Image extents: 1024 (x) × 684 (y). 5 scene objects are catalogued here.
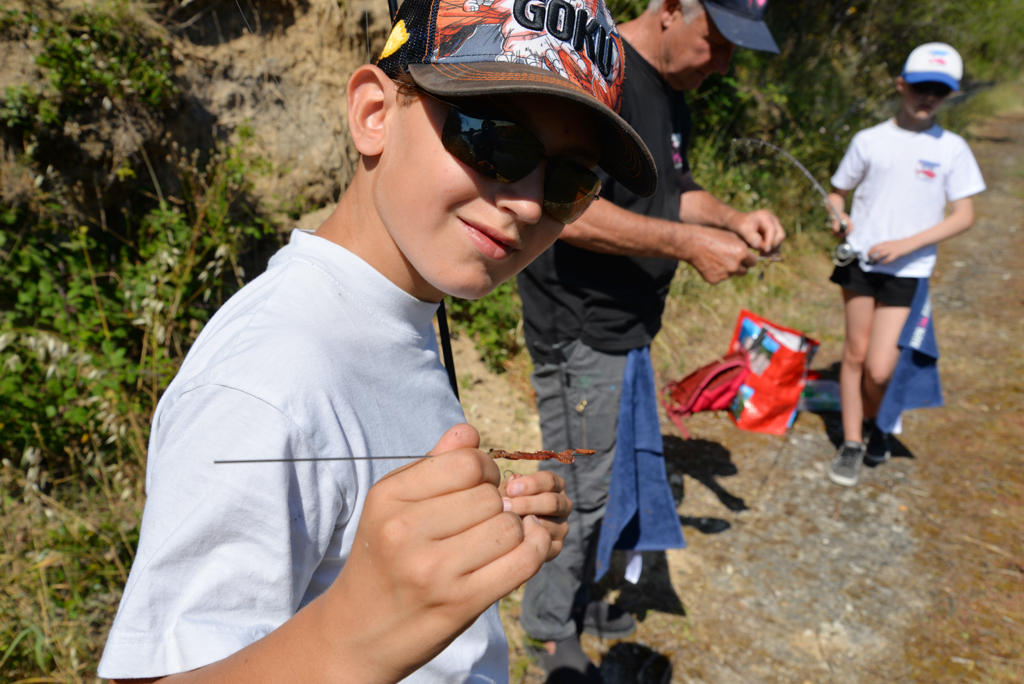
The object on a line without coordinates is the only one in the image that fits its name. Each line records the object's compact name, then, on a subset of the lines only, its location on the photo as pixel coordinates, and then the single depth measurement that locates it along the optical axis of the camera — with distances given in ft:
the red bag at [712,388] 11.00
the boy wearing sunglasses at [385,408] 2.38
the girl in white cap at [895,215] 12.93
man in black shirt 7.96
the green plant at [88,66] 10.15
